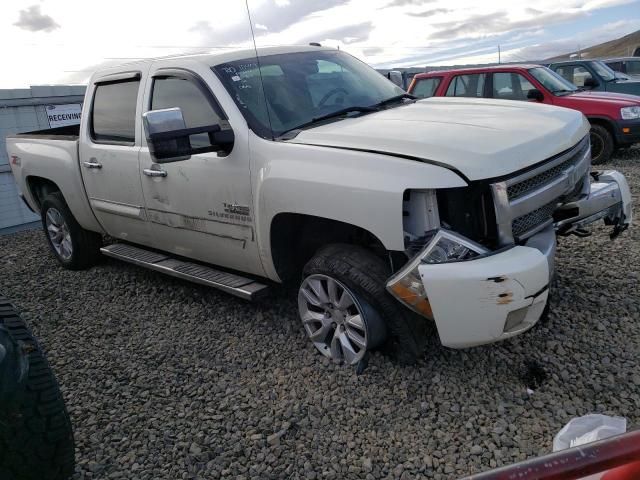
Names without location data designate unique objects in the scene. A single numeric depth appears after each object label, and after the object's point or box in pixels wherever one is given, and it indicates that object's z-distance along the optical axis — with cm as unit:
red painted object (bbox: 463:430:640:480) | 109
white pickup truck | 269
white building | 869
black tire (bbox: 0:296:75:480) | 205
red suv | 858
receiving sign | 923
